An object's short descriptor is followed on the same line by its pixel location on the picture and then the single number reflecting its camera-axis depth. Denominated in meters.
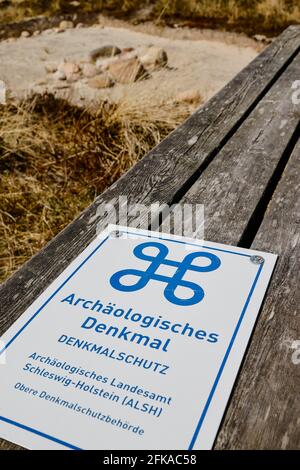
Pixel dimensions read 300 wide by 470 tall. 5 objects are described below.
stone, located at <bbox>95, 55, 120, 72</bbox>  5.90
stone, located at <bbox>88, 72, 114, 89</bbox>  5.15
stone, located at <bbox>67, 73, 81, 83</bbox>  5.72
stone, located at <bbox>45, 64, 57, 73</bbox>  6.23
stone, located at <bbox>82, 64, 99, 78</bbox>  5.82
